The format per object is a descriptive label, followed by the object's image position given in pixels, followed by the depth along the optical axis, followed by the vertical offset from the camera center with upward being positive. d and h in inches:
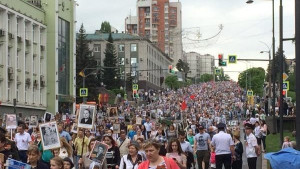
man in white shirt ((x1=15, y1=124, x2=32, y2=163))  743.7 -68.5
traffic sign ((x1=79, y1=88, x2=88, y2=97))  2076.8 -38.8
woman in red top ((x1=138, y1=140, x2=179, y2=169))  310.8 -39.0
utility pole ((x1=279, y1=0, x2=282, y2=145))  907.3 +34.8
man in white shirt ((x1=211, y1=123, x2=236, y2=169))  679.1 -70.8
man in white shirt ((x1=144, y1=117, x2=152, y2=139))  1152.9 -86.0
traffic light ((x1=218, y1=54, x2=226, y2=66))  1667.0 +47.6
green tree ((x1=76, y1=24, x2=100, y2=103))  3535.9 +100.5
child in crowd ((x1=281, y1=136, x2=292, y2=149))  711.5 -71.1
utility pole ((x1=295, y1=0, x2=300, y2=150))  409.4 +16.4
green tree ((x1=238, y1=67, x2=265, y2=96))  5905.5 -23.9
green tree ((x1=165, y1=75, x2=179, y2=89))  6103.8 -12.5
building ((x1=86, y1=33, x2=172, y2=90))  5014.8 +222.8
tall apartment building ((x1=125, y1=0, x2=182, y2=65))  7421.3 +684.9
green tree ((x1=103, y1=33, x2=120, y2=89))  4375.0 +59.2
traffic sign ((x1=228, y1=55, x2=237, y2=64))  1676.9 +53.2
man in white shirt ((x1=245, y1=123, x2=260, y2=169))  673.0 -70.6
